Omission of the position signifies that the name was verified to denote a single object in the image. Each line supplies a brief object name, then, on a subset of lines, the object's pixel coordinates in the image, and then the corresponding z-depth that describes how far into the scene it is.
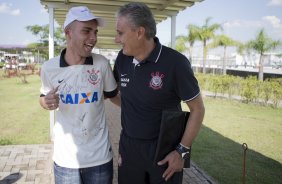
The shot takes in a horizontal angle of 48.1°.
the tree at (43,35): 40.04
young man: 2.32
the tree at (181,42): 37.77
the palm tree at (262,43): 26.65
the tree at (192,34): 35.31
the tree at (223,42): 34.94
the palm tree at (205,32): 34.12
